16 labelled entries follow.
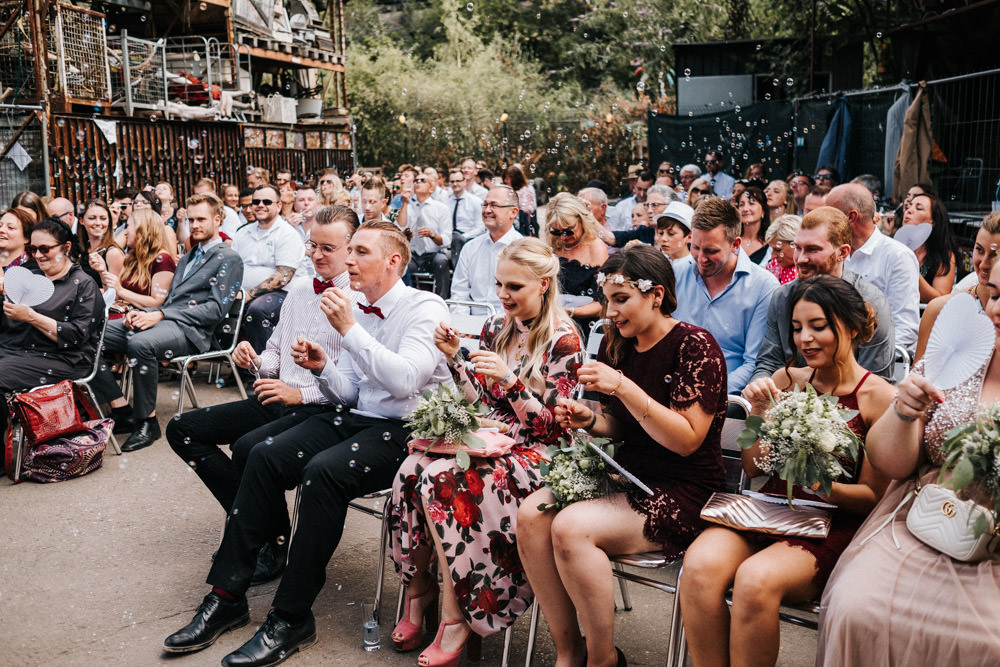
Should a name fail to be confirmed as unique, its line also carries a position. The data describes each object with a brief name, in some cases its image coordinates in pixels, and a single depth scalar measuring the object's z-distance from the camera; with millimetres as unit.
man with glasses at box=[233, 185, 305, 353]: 7559
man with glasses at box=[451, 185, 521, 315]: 7094
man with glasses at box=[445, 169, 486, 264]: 11727
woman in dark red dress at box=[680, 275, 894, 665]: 2676
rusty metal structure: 13023
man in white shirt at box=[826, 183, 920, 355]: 5020
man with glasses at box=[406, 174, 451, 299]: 10281
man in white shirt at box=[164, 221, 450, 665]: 3553
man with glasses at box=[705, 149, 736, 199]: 12523
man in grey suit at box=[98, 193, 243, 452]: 6438
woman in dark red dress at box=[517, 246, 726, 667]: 3031
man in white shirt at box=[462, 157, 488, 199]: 12883
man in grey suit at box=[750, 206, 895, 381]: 3949
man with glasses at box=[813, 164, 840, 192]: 9301
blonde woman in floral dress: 3381
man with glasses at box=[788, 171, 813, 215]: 9523
